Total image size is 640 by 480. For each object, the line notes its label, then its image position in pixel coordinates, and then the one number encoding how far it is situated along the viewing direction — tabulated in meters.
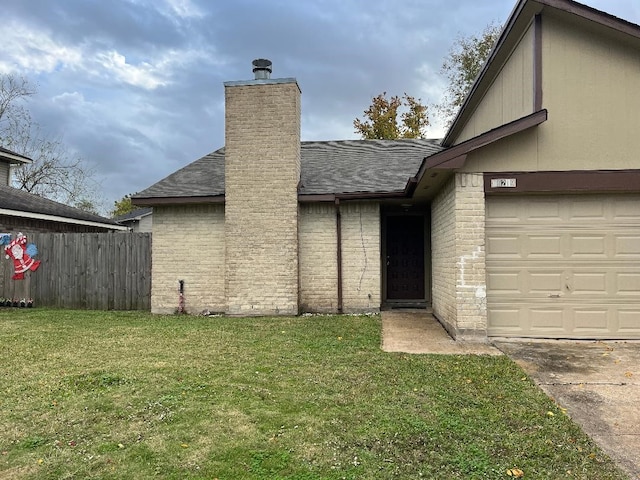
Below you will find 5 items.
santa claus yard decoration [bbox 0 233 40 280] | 11.80
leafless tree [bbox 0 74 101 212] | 27.77
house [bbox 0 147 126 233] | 13.27
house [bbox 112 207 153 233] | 27.94
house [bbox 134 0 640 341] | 7.04
